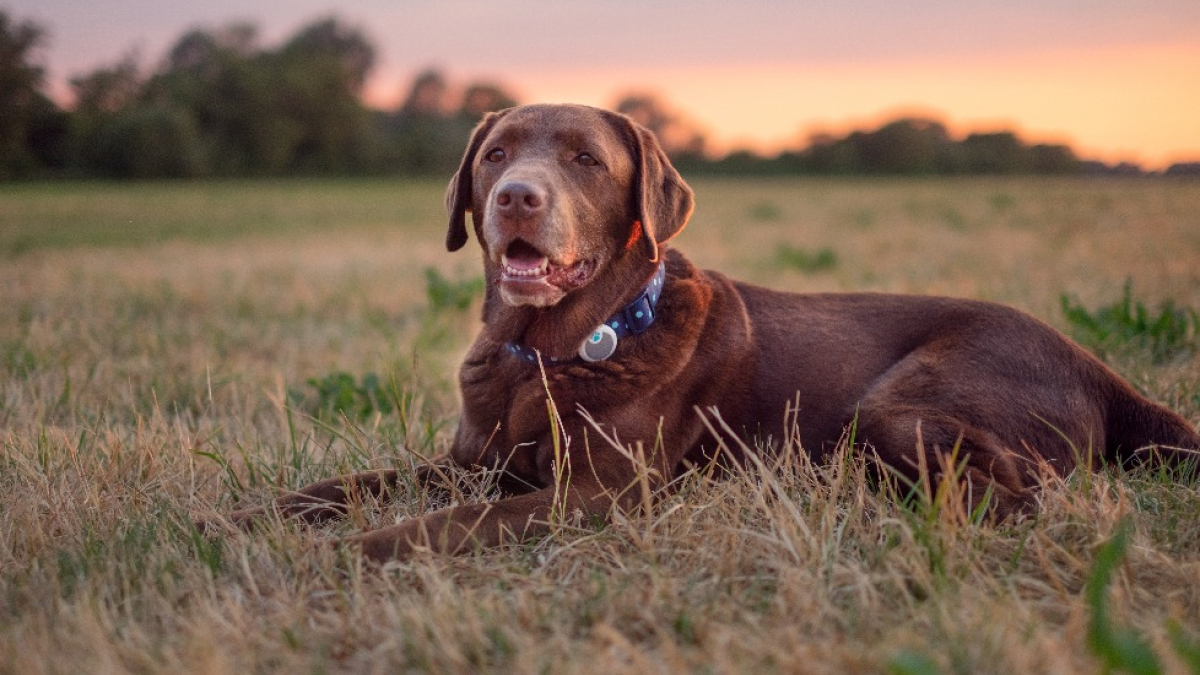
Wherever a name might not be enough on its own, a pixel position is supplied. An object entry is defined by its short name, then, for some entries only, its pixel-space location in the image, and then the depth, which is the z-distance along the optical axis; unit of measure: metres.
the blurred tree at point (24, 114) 15.70
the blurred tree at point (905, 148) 64.25
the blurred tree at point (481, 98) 81.75
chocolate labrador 3.15
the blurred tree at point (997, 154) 59.44
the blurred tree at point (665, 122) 85.64
